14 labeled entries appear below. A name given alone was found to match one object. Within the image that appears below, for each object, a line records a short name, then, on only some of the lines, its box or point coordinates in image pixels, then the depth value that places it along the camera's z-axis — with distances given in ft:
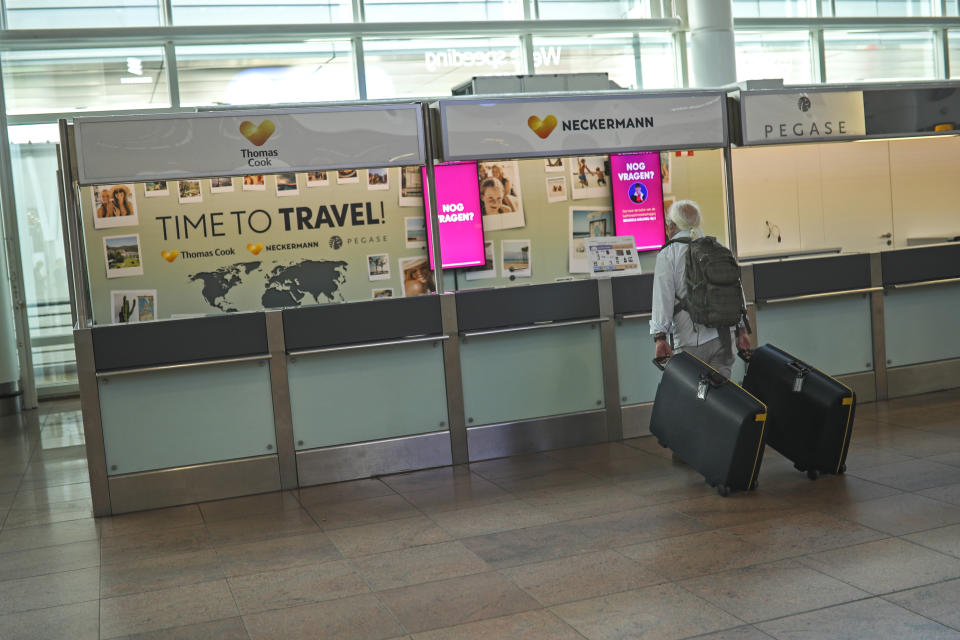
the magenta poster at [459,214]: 23.25
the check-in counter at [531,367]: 19.98
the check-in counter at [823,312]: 22.31
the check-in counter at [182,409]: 17.75
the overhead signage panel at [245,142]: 17.31
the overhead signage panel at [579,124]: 19.40
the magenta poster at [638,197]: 24.14
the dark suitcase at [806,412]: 16.21
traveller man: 17.75
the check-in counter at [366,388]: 18.80
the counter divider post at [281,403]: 18.51
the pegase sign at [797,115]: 21.48
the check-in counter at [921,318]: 23.44
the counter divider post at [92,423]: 17.48
